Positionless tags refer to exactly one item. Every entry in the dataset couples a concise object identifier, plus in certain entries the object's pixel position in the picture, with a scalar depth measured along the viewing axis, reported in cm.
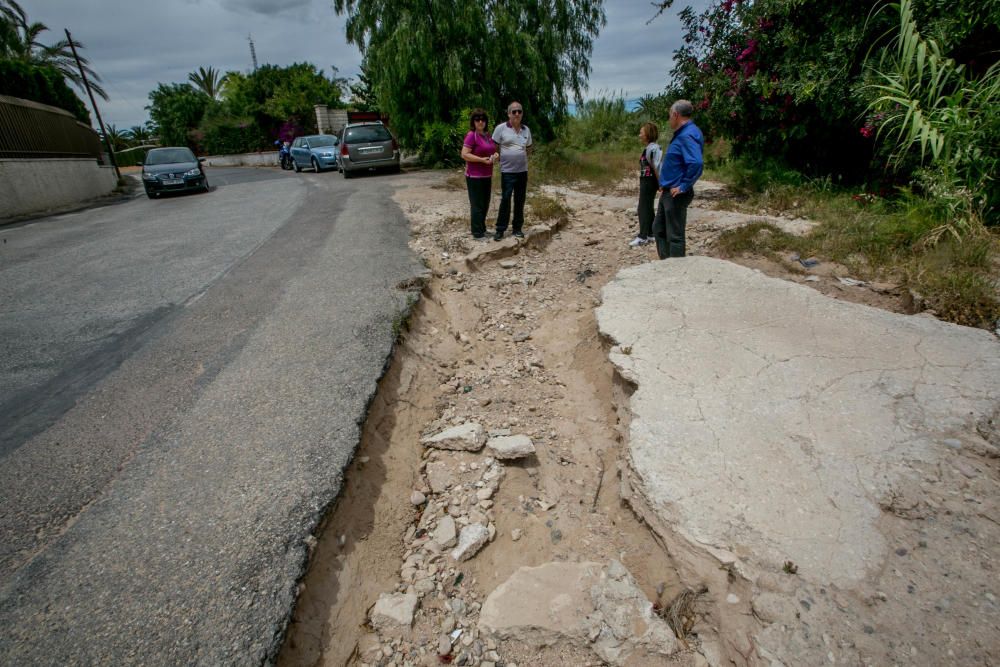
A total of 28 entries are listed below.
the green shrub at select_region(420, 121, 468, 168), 1312
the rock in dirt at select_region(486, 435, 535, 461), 274
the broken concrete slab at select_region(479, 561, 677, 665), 172
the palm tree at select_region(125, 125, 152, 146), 4900
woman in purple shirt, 548
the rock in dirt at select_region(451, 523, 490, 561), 225
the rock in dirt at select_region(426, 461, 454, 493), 262
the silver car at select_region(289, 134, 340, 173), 1692
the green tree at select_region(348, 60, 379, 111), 2330
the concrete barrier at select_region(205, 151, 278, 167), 2942
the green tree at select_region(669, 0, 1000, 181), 577
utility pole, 1772
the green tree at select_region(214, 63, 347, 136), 2925
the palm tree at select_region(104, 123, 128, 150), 4360
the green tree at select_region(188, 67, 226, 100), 3894
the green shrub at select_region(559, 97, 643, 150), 1622
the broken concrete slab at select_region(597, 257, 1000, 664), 166
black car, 1172
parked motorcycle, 2080
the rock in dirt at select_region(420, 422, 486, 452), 282
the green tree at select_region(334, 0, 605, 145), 1190
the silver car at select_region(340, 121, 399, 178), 1298
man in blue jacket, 416
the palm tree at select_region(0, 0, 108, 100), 2303
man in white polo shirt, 548
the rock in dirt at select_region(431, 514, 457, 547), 229
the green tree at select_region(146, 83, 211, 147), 3606
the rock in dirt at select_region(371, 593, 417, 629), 191
